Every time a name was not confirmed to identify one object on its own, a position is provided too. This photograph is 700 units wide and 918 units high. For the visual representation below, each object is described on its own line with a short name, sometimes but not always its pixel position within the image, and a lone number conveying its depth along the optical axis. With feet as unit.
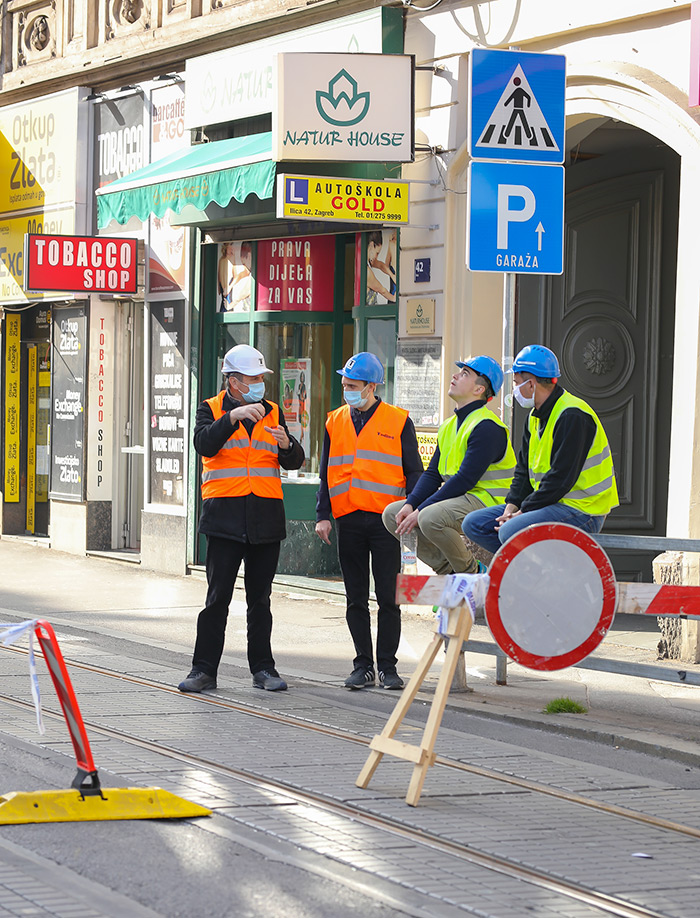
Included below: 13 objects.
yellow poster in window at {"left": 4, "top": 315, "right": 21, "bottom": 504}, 121.49
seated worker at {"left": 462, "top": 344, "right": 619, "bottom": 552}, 51.75
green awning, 82.12
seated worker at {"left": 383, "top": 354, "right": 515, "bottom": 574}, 55.77
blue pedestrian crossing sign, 57.77
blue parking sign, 57.52
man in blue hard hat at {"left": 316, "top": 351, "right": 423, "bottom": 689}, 58.65
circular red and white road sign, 43.55
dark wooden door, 80.02
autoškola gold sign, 78.38
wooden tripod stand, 40.19
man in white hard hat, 56.70
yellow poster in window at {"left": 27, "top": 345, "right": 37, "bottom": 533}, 121.39
